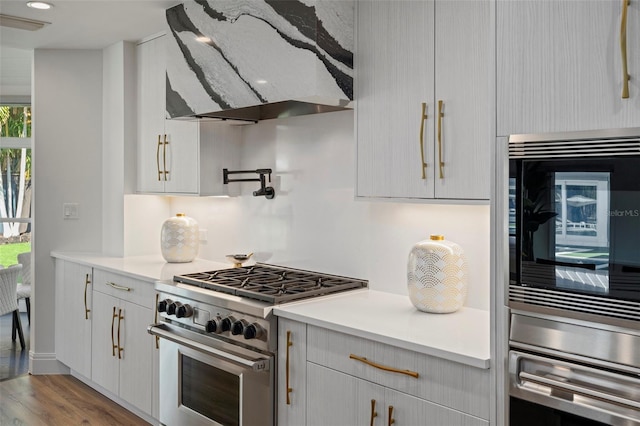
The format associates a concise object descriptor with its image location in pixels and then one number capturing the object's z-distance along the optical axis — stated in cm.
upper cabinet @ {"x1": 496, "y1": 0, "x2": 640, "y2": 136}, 140
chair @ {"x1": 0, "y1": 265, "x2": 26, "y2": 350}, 465
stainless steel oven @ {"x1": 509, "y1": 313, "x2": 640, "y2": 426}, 141
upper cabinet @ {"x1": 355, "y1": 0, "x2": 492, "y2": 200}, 208
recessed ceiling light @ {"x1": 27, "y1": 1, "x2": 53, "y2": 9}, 319
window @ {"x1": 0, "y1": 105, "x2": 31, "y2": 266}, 593
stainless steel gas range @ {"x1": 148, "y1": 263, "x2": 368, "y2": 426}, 239
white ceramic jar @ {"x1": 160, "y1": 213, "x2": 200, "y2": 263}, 370
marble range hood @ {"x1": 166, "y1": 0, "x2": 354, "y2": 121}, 245
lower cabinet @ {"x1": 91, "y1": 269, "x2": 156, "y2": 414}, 327
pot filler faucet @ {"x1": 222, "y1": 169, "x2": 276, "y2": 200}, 331
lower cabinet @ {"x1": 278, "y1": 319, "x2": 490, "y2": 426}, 177
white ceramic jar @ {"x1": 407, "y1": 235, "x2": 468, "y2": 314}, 228
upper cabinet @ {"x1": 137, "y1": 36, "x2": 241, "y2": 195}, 349
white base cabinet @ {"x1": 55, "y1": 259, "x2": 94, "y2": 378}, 387
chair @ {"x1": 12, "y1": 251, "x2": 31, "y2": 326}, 529
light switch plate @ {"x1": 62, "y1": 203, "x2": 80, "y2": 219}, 430
